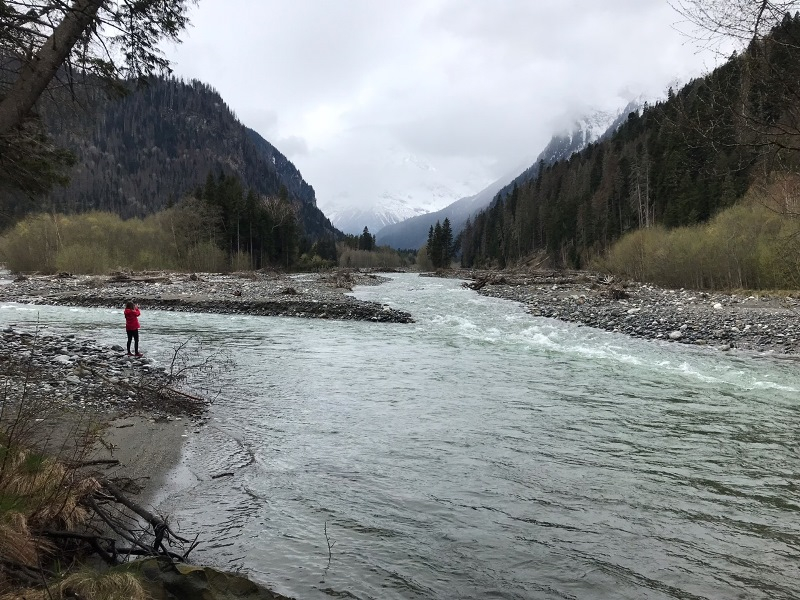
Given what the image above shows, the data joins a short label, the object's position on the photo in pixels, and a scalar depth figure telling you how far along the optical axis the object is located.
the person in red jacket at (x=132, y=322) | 13.97
